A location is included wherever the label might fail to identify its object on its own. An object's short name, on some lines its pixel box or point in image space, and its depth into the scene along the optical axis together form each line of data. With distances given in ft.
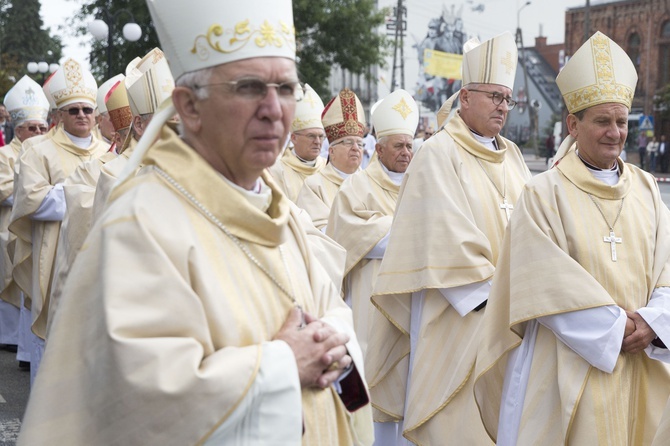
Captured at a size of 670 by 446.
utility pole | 135.95
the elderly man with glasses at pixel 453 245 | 17.71
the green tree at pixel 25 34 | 182.70
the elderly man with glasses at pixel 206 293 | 7.34
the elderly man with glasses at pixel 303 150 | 29.40
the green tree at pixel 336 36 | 114.11
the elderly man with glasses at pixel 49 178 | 25.43
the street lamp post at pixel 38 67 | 94.55
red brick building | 155.43
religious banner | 185.26
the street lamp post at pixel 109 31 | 59.11
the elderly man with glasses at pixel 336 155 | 26.33
